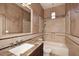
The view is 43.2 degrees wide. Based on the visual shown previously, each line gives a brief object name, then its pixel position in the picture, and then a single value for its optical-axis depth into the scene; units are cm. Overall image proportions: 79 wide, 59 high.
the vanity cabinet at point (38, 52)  135
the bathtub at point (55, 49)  142
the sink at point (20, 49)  126
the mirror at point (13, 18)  128
